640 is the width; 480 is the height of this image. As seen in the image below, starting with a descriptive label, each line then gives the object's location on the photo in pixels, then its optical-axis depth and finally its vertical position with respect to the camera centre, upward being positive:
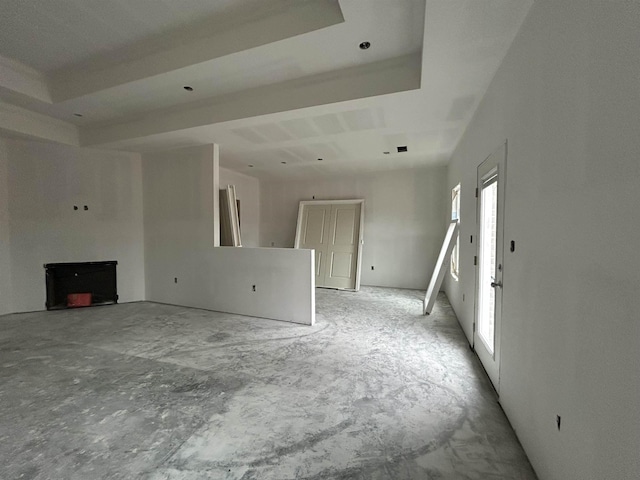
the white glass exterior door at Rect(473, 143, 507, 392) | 2.11 -0.27
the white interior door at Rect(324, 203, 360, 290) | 6.34 -0.34
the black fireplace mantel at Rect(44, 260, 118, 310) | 4.64 -0.90
